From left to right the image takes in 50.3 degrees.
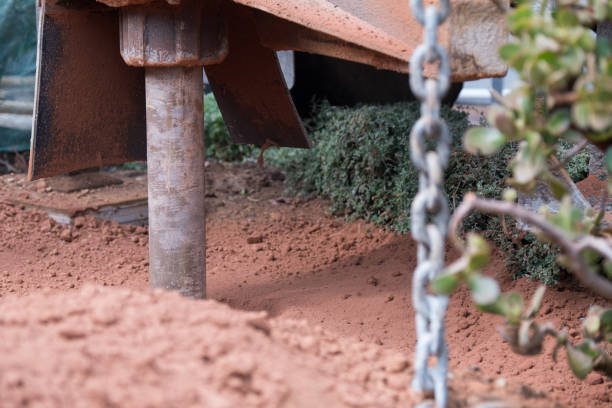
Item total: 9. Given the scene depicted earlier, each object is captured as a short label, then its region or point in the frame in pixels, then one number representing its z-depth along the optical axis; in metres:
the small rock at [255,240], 4.41
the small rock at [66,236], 4.21
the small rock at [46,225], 4.28
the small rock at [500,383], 1.67
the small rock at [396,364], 1.62
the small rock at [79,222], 4.39
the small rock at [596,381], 2.51
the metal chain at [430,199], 1.37
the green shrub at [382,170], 3.54
